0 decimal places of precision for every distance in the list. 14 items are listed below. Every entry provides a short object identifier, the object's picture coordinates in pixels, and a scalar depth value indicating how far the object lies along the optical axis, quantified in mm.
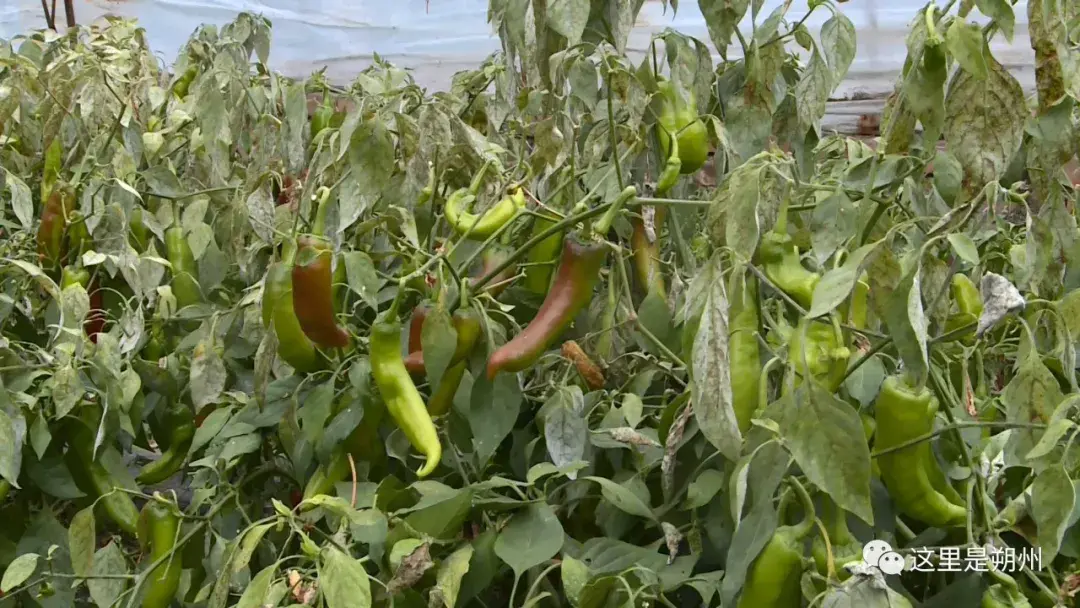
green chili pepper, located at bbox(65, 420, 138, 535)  1188
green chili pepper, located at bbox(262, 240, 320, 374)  998
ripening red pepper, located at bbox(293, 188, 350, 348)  951
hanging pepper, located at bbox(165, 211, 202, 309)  1469
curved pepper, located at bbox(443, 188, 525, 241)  1000
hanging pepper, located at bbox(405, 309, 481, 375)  912
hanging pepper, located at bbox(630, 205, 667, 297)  1148
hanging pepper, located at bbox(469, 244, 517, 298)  1053
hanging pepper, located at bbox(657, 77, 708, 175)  1045
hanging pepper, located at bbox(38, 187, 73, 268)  1426
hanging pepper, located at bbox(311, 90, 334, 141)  1682
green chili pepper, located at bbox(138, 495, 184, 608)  1041
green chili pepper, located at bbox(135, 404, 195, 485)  1306
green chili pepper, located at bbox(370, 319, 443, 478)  941
